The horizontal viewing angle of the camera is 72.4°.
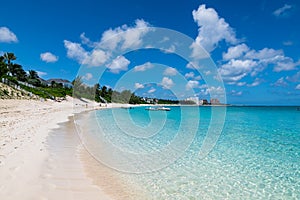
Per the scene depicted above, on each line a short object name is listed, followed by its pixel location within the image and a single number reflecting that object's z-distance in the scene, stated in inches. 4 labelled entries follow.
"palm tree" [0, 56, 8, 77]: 1580.2
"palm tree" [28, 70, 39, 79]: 2711.6
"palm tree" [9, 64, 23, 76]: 2165.2
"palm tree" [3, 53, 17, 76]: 2138.5
